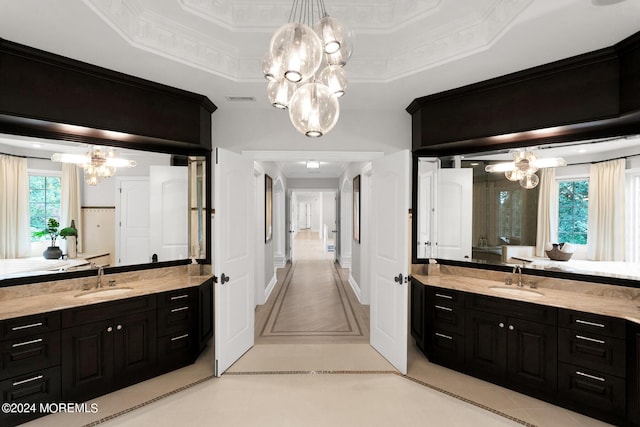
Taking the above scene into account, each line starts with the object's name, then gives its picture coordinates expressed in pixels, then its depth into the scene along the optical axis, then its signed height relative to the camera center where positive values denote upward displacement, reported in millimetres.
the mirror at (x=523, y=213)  2555 -9
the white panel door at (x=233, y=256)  2840 -478
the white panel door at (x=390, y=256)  2906 -472
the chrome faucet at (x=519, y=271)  2920 -604
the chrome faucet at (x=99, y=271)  2887 -614
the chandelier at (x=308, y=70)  1282 +693
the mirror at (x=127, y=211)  2688 -11
